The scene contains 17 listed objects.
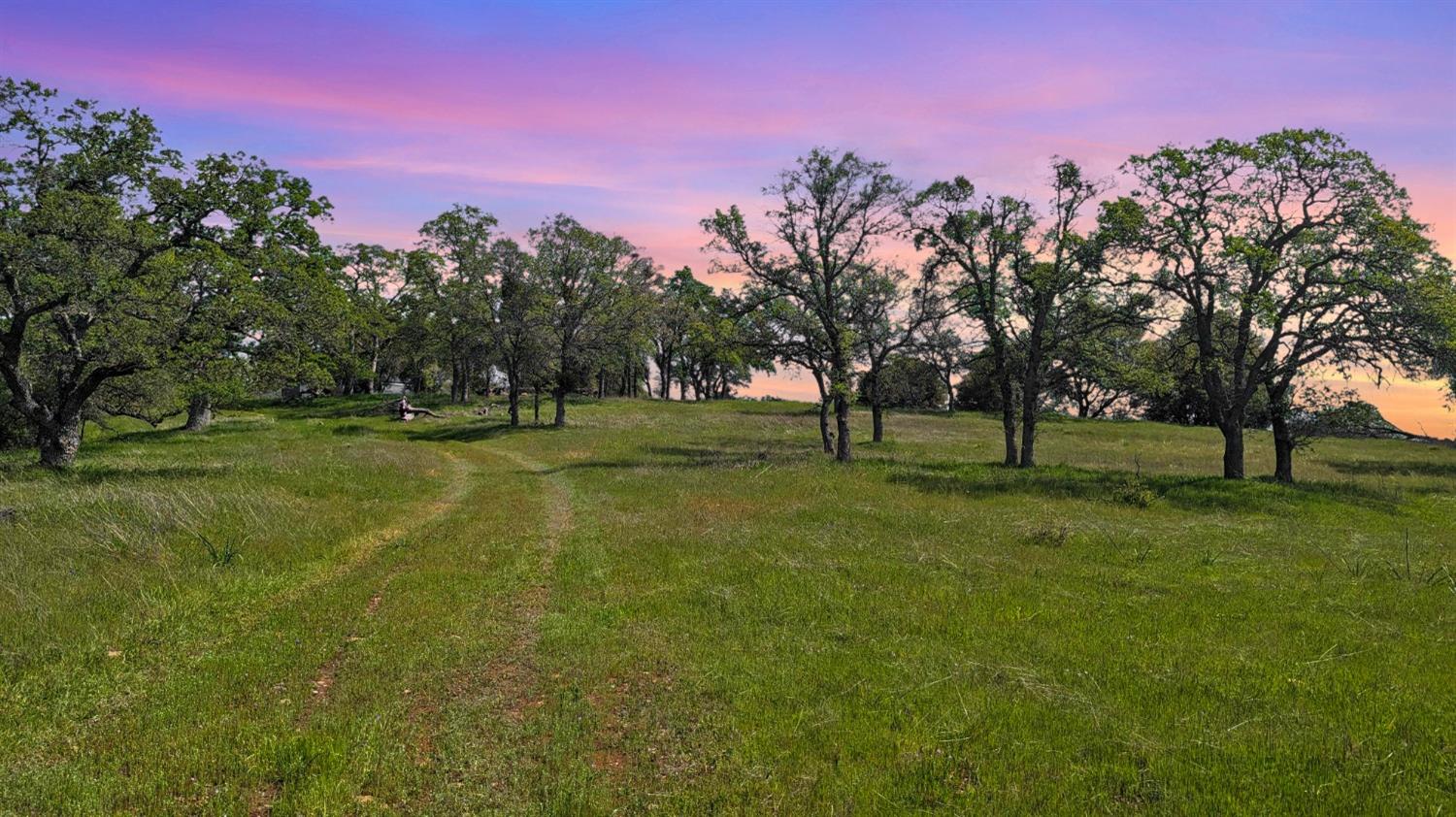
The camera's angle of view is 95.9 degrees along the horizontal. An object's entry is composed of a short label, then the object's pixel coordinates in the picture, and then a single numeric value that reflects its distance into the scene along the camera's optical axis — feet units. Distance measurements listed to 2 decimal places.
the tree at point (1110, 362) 92.68
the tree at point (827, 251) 104.17
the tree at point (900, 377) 134.41
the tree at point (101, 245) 70.18
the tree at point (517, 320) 162.20
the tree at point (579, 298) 166.71
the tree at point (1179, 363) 91.56
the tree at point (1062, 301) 98.43
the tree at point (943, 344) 113.70
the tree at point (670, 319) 115.43
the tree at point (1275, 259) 82.23
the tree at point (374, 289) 220.84
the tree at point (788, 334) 109.09
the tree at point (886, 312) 113.91
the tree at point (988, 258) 104.78
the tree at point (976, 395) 275.63
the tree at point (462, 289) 163.94
